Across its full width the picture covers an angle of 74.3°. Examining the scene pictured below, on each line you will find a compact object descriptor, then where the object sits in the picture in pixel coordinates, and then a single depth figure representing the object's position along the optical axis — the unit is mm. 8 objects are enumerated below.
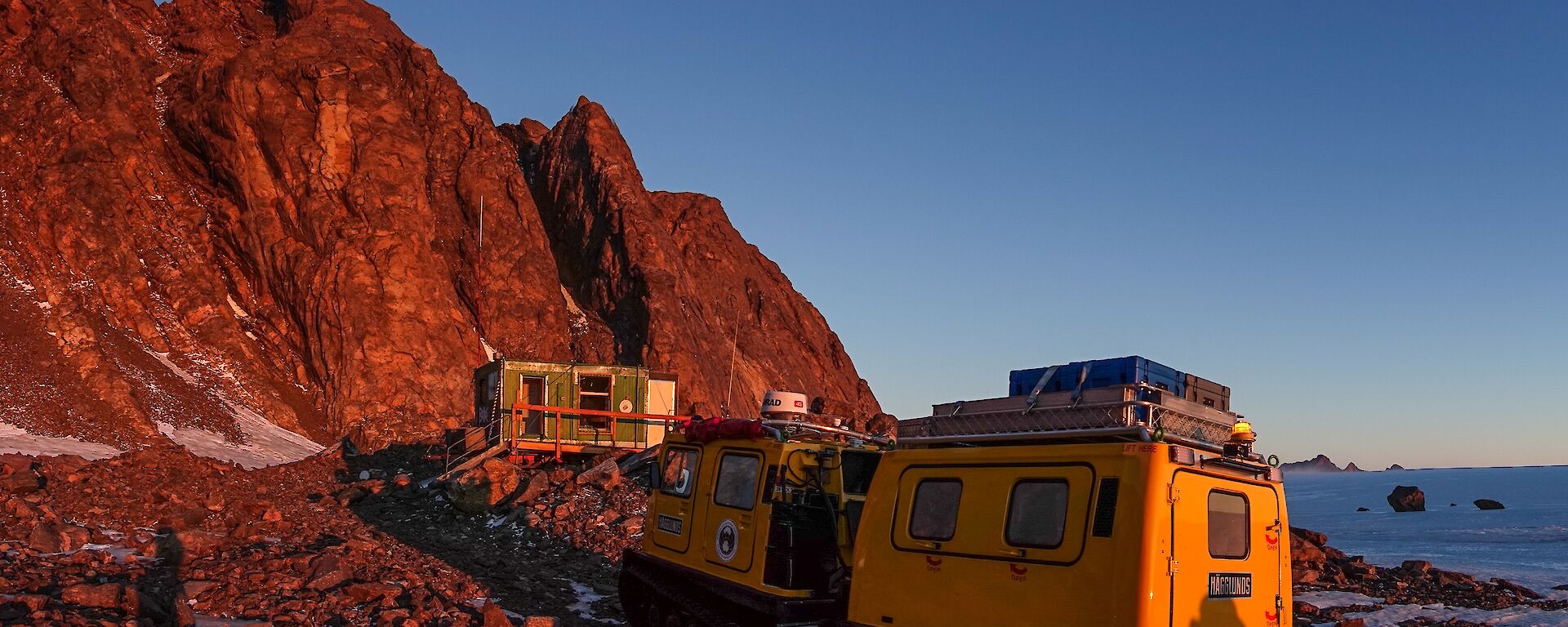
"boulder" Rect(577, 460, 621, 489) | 20438
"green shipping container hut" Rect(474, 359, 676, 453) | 27984
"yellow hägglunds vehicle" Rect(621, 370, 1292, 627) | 6430
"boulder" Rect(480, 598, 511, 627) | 11008
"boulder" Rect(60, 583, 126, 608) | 10172
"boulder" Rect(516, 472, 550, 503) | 20062
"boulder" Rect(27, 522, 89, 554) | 12867
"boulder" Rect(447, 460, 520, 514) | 20406
